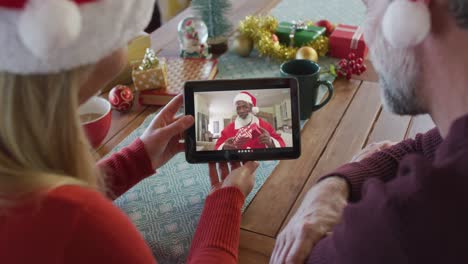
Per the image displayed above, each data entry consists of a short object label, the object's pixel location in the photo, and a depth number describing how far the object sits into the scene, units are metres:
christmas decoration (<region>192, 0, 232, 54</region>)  1.27
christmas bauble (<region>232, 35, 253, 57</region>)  1.24
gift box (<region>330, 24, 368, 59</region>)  1.18
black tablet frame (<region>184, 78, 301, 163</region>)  0.78
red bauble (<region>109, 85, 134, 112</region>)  1.02
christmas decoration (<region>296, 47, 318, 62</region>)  1.15
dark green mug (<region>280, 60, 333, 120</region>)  0.93
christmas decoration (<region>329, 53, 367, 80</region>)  1.13
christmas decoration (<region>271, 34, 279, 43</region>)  1.23
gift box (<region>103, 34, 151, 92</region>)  1.12
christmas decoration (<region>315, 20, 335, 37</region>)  1.27
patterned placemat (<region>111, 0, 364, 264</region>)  0.71
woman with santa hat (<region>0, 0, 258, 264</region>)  0.39
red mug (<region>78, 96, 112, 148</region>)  0.89
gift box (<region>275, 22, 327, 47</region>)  1.22
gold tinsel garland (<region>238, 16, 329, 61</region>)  1.20
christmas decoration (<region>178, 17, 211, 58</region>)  1.20
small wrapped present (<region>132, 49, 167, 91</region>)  1.05
